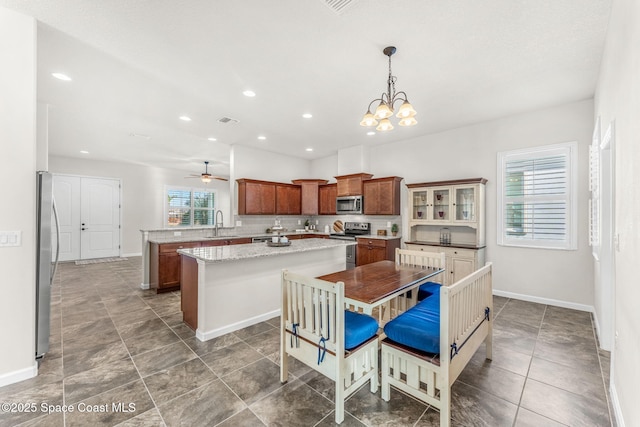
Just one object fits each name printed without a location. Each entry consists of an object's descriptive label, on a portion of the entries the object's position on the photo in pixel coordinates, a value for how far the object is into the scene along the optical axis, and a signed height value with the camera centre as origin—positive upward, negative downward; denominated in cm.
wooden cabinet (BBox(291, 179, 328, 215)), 709 +47
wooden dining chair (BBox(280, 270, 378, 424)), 177 -88
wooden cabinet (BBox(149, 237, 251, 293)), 450 -90
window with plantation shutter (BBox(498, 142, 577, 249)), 386 +26
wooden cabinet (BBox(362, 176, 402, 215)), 559 +39
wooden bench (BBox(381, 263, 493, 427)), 164 -94
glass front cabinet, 448 +21
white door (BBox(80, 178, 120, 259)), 763 -14
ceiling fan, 744 +144
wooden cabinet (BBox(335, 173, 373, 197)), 608 +71
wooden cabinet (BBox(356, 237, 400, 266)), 544 -75
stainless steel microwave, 611 +21
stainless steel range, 602 -48
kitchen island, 293 -83
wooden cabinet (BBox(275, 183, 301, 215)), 668 +37
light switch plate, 207 -20
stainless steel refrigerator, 233 -40
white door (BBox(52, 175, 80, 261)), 728 +1
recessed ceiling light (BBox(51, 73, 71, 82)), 312 +163
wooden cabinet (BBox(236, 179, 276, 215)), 604 +38
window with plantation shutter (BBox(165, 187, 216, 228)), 930 +23
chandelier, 242 +92
